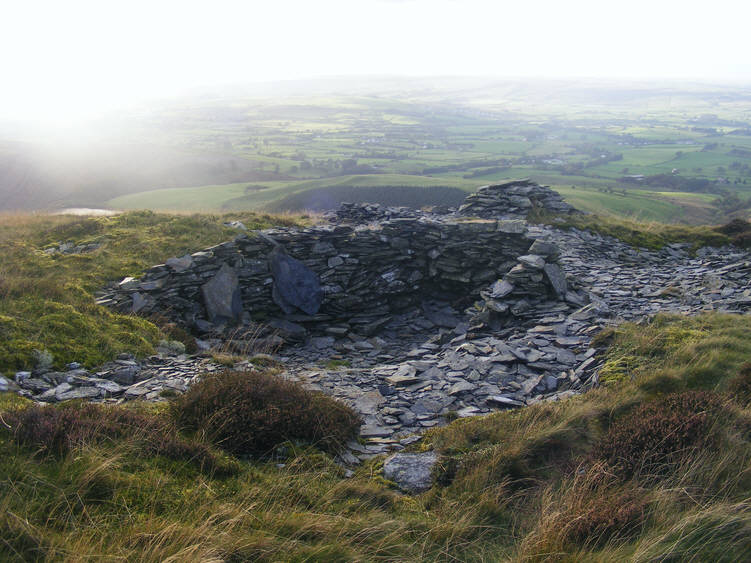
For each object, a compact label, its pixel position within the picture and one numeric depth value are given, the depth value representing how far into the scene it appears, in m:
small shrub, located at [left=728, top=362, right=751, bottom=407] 6.41
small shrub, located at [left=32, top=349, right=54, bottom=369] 8.65
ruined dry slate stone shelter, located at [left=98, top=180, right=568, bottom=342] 14.24
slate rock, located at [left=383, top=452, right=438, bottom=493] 5.77
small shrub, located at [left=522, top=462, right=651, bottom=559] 4.04
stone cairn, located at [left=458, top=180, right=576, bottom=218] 22.67
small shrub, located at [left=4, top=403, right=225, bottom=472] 4.79
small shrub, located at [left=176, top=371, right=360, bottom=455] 6.09
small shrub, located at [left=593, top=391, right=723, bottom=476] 5.20
